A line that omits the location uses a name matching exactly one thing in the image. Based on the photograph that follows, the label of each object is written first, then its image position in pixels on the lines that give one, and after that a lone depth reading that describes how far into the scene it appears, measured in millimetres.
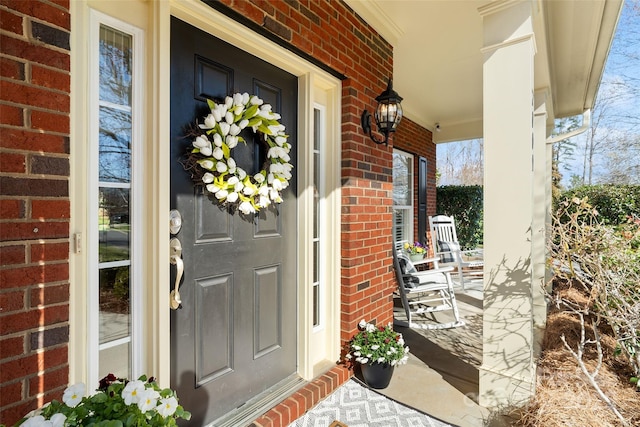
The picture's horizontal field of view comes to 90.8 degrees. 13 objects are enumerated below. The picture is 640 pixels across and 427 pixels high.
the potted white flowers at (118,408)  838
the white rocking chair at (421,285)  3305
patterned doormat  1881
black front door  1515
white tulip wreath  1553
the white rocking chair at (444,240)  5660
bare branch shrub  1831
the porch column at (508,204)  1970
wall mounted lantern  2504
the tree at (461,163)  15164
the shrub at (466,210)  7974
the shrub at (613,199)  5602
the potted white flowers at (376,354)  2203
